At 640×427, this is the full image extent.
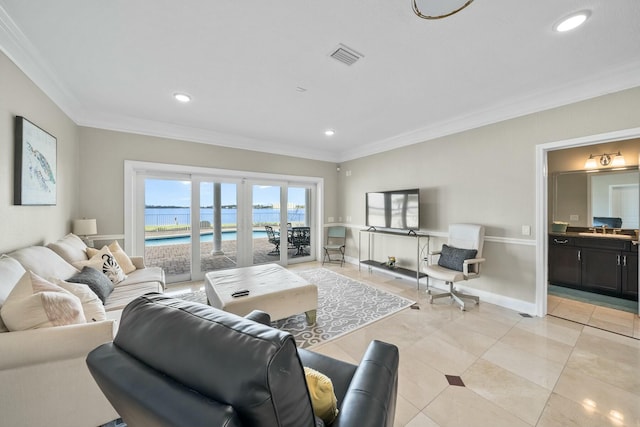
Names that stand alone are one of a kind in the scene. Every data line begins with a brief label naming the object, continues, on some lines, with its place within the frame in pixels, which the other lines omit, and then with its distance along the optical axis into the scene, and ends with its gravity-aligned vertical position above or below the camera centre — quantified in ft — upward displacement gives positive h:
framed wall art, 6.88 +1.53
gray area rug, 8.61 -4.19
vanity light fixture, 11.94 +2.69
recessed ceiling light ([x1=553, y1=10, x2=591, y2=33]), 5.80 +4.83
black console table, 13.57 -2.42
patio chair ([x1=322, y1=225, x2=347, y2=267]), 19.27 -2.40
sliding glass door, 13.48 -0.53
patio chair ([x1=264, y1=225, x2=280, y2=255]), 17.80 -1.92
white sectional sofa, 4.05 -2.91
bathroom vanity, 11.00 -2.59
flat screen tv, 13.83 +0.22
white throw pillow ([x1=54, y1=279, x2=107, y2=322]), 5.54 -2.12
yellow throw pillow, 2.91 -2.28
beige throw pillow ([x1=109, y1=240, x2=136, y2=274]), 9.96 -1.96
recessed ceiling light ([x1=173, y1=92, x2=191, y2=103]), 9.80 +4.86
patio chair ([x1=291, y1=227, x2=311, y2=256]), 19.17 -2.09
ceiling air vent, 7.07 +4.85
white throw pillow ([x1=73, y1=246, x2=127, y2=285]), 8.62 -1.90
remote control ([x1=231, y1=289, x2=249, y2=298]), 8.01 -2.74
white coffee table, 7.82 -2.81
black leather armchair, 1.84 -1.42
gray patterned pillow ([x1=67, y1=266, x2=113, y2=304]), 7.03 -2.08
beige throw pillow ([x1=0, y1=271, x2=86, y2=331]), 4.24 -1.75
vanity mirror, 11.75 +0.90
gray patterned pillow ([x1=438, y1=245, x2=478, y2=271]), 10.84 -2.03
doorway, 9.79 -0.51
